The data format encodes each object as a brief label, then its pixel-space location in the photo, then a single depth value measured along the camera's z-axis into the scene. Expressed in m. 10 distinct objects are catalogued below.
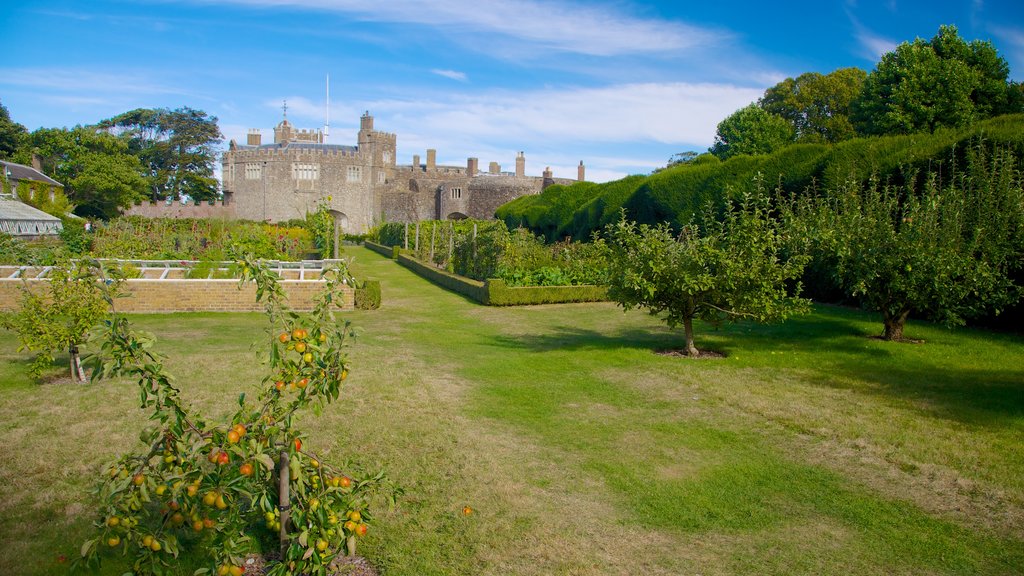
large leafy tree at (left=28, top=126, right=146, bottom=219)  43.41
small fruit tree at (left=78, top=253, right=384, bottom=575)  3.19
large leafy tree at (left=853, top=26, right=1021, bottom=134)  22.66
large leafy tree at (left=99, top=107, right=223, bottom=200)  59.88
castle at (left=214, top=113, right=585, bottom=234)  51.00
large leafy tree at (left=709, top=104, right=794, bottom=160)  33.38
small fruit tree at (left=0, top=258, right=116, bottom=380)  7.45
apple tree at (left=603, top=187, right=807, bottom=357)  9.27
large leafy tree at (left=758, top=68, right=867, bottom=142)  33.66
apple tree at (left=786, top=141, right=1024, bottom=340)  9.27
